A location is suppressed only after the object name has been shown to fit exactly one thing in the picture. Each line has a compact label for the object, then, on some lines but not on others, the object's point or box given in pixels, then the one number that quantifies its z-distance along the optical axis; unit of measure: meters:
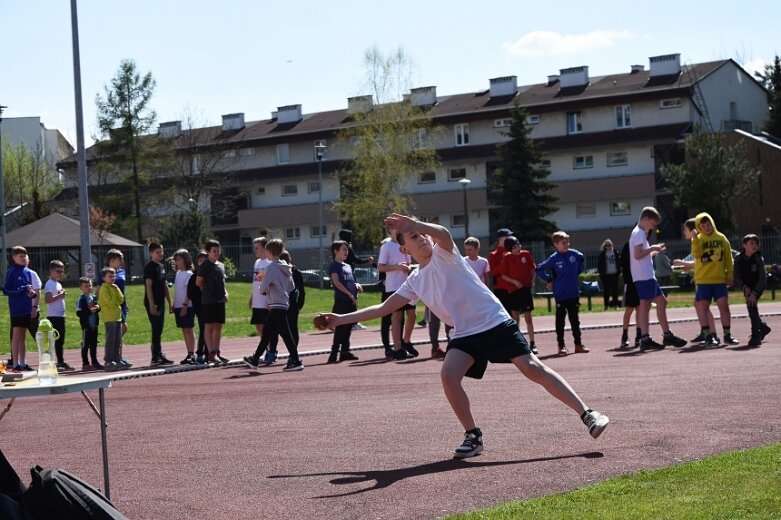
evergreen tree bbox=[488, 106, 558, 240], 65.12
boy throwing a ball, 8.94
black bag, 4.95
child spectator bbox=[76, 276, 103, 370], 20.80
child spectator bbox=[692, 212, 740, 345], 18.11
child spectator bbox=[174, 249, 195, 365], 20.38
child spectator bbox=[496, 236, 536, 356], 19.09
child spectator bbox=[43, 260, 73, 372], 20.70
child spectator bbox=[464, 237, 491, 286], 19.44
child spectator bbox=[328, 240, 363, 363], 19.09
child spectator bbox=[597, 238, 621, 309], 34.19
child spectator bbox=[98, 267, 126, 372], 20.03
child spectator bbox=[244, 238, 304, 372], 17.72
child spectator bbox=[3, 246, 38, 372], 19.80
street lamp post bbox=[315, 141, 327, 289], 57.75
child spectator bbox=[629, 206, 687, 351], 18.06
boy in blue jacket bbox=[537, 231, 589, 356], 18.59
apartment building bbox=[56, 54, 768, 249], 72.69
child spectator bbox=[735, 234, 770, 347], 18.13
